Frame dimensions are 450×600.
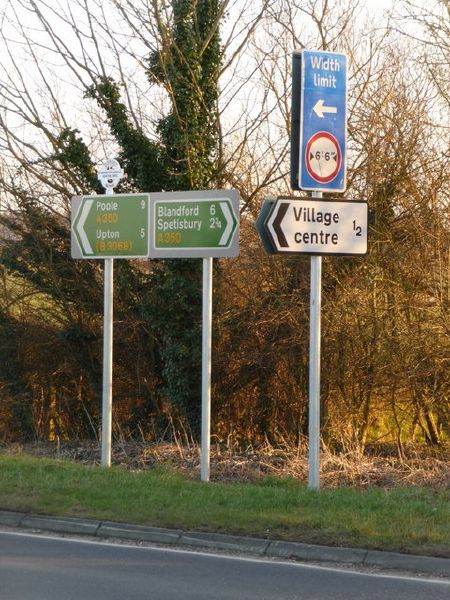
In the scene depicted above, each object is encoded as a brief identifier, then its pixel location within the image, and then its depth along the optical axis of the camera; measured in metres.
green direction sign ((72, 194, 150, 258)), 15.02
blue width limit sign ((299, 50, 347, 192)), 12.55
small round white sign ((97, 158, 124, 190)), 15.30
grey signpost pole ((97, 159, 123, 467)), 15.30
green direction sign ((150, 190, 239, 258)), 14.08
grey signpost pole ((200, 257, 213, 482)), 14.23
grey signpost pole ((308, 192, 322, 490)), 12.64
